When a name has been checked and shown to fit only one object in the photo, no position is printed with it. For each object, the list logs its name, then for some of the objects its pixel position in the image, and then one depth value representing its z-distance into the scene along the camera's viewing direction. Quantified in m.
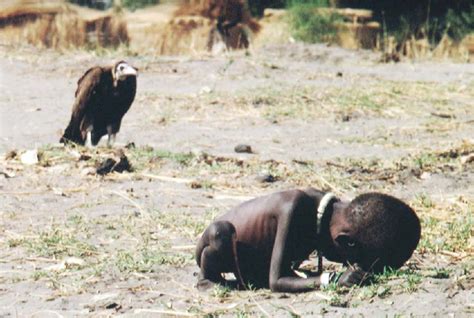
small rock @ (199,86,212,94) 27.77
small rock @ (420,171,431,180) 16.84
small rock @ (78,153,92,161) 18.33
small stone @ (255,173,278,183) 16.61
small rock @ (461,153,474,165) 18.09
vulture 21.17
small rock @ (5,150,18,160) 18.78
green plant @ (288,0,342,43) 39.78
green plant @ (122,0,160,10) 40.03
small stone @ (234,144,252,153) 19.78
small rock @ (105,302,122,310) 10.03
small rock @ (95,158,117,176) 17.22
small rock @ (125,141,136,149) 19.77
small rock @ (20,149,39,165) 18.25
